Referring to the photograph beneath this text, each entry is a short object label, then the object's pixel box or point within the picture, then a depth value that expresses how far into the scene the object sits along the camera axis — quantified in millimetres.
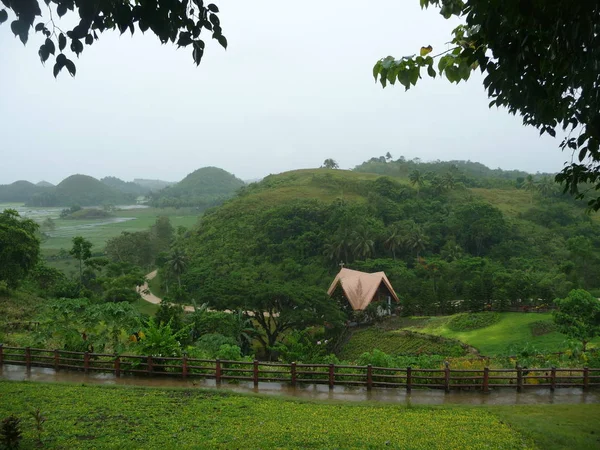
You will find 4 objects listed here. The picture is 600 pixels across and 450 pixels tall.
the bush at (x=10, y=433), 5681
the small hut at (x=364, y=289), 34156
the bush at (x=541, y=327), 23719
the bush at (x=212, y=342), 14307
